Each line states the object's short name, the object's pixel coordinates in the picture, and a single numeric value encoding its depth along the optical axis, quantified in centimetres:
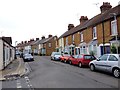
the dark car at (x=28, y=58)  3671
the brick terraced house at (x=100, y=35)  2278
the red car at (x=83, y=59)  2194
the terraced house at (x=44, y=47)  7106
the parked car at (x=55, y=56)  3662
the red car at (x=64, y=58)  2988
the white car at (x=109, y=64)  1427
